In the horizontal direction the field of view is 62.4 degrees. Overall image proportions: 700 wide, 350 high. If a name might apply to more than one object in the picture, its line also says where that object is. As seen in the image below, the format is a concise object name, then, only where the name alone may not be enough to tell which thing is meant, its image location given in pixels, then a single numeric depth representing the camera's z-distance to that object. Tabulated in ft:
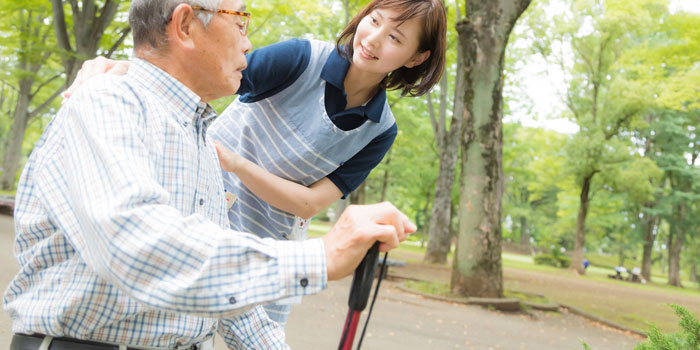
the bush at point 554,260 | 111.34
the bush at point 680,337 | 8.47
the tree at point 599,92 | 86.33
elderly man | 3.76
